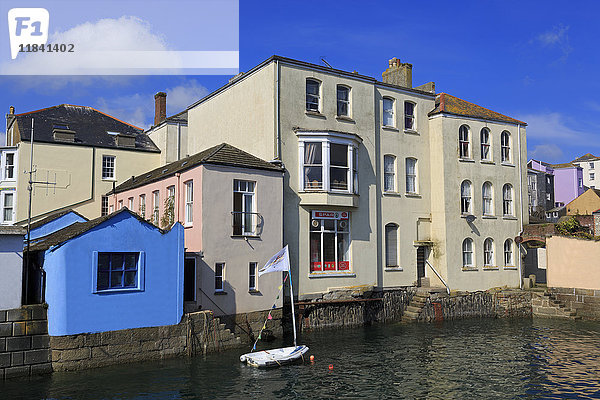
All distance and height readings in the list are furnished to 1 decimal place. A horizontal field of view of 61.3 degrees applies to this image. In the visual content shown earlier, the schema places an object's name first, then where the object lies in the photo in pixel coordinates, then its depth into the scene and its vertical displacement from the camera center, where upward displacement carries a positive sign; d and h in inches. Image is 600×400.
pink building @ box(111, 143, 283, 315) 892.0 +42.2
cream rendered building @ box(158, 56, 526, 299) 1072.2 +184.7
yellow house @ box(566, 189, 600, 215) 2251.5 +193.1
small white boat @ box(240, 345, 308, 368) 748.0 -165.6
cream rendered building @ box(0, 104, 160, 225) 1348.4 +243.5
